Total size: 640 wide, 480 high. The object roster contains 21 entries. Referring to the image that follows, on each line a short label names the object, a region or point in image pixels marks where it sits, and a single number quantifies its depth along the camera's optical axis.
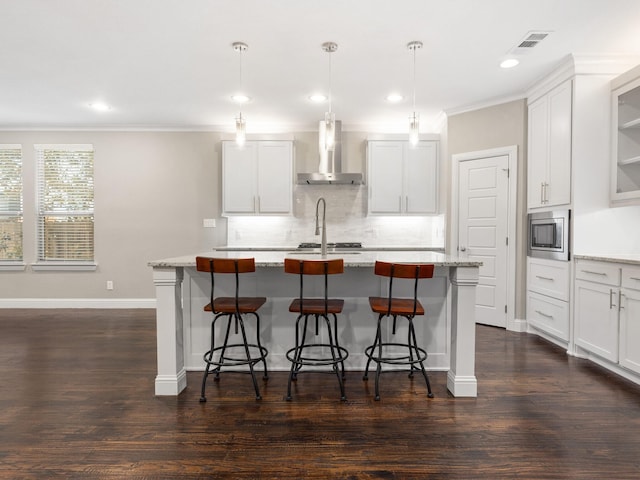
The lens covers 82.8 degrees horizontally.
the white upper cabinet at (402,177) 5.17
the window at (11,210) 5.46
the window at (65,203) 5.47
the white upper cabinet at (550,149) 3.50
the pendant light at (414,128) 2.77
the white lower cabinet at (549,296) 3.49
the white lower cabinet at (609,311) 2.70
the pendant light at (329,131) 2.80
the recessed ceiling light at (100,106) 4.58
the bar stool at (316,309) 2.39
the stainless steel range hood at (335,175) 4.87
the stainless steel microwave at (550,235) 3.47
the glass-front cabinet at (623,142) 3.26
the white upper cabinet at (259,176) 5.24
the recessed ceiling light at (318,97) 4.30
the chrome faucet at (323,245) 3.07
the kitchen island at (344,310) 2.83
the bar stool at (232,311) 2.45
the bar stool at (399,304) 2.35
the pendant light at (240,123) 2.95
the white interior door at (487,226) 4.33
